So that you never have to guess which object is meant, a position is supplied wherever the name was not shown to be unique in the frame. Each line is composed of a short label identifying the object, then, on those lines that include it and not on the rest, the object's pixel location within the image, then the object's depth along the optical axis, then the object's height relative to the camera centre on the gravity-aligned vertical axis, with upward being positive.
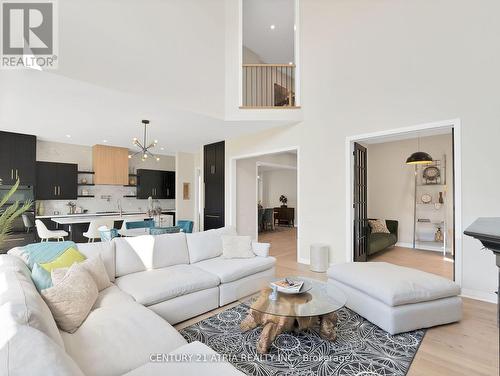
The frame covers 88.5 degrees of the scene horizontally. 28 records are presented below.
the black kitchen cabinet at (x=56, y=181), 6.54 +0.18
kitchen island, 6.03 -0.80
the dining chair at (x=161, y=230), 4.34 -0.74
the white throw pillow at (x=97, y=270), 2.30 -0.76
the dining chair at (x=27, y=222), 5.81 -0.78
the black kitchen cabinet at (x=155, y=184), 8.40 +0.12
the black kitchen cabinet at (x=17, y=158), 5.77 +0.69
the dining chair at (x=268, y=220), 9.62 -1.24
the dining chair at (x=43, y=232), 5.34 -0.94
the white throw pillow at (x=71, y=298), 1.76 -0.81
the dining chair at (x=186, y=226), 5.36 -0.81
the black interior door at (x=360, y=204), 4.60 -0.32
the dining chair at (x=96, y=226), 5.38 -0.81
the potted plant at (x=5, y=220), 2.17 -0.28
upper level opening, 6.05 +4.09
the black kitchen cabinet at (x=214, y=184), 7.09 +0.09
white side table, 4.52 -1.25
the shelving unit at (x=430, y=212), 5.98 -0.61
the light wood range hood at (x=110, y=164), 7.36 +0.68
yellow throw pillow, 2.21 -0.66
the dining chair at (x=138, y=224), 4.98 -0.73
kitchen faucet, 8.16 -0.53
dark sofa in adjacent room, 5.09 -1.11
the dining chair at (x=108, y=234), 4.16 -0.77
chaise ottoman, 2.42 -1.11
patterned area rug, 1.98 -1.40
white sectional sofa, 1.01 -0.94
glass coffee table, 2.13 -1.03
